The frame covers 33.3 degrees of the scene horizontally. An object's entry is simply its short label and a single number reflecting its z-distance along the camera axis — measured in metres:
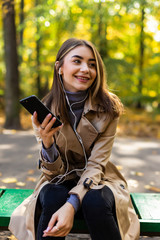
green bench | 2.10
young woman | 1.89
